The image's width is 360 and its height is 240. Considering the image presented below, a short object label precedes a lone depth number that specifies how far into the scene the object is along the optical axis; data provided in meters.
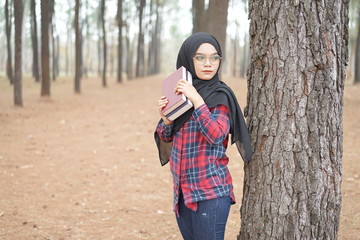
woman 2.34
